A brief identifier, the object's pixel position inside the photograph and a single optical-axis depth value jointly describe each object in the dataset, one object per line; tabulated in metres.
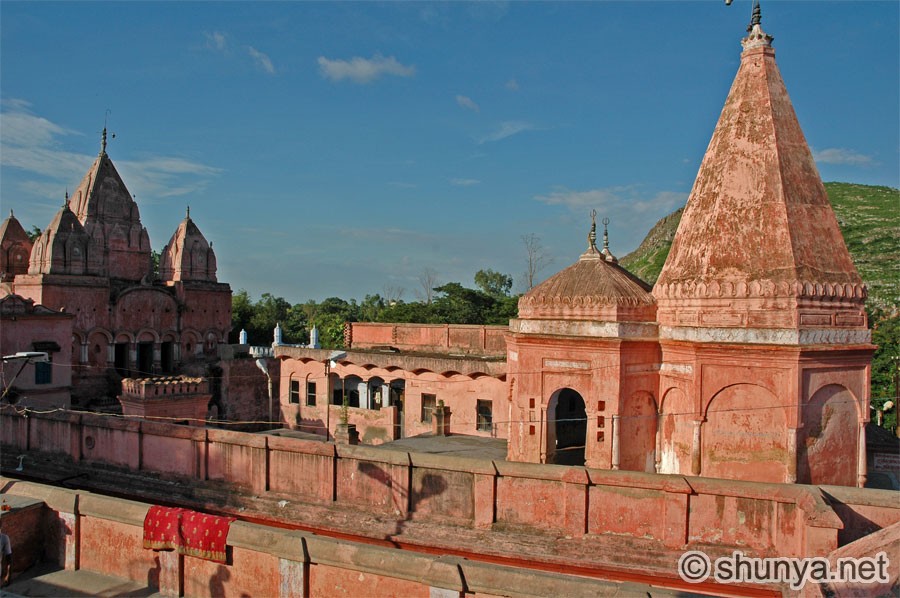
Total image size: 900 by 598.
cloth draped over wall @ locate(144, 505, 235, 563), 9.61
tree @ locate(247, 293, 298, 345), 46.78
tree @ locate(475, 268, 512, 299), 70.19
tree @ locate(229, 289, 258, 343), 45.69
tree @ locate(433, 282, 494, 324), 47.43
